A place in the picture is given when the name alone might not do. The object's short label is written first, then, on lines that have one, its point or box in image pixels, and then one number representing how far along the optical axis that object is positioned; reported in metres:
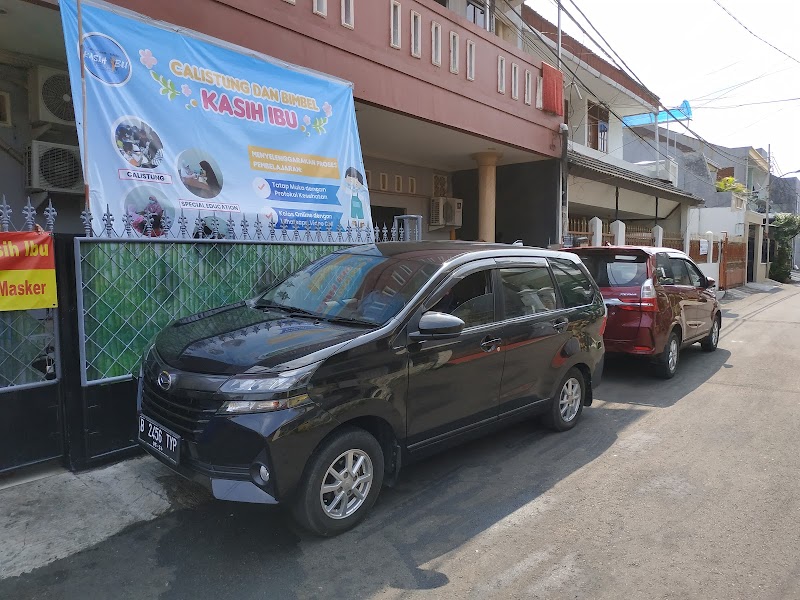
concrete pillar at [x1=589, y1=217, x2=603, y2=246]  15.16
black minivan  3.02
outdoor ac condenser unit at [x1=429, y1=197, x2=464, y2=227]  13.95
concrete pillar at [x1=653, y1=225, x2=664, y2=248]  17.94
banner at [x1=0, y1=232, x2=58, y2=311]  3.75
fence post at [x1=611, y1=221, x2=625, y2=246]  16.11
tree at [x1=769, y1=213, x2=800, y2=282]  31.98
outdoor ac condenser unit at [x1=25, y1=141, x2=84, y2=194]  6.53
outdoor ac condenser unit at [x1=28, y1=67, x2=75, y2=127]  6.65
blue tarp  21.02
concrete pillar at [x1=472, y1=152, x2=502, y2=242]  12.70
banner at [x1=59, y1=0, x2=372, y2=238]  4.98
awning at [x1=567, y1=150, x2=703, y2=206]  13.78
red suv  6.98
